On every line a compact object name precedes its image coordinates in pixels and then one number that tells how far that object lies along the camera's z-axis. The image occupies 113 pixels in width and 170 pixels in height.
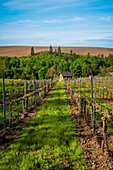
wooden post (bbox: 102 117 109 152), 5.76
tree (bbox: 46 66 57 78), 139.88
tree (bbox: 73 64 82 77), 113.12
